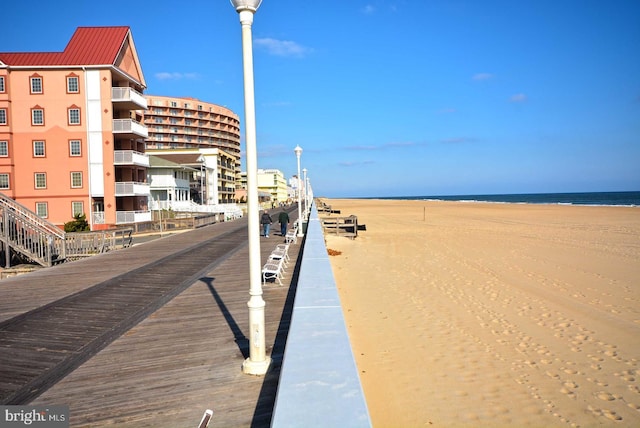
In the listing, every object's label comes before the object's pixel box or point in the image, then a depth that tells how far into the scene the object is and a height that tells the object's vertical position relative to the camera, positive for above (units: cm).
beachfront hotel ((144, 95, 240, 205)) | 7631 +1857
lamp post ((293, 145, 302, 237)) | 2178 +256
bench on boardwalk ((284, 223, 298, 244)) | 1795 -138
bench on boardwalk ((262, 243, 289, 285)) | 990 -148
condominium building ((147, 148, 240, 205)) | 5734 +497
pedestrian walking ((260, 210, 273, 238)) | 2075 -86
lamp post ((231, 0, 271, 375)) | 470 +1
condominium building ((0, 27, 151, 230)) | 3108 +545
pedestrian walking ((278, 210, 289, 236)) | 2025 -82
